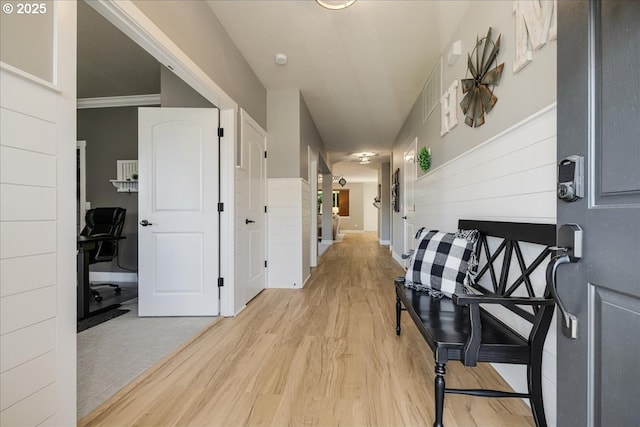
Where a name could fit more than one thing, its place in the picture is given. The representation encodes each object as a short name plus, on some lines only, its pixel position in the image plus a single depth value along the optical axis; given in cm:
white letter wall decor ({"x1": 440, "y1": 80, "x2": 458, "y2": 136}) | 247
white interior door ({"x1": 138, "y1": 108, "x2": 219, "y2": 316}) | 269
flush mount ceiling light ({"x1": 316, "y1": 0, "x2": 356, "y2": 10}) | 213
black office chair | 339
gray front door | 55
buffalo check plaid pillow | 177
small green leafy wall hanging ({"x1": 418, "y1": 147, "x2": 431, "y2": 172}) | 333
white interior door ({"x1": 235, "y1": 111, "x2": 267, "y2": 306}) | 296
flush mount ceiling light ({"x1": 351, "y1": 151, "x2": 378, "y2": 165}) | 817
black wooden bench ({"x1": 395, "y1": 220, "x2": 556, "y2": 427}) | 117
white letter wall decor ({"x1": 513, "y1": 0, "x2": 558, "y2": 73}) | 126
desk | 267
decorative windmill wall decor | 179
